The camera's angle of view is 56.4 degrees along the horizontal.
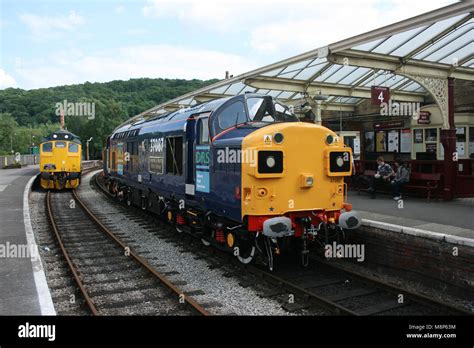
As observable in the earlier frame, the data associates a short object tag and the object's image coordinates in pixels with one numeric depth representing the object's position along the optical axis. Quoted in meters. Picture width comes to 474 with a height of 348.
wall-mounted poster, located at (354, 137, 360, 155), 19.28
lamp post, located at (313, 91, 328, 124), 13.92
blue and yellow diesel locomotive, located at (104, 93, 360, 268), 7.67
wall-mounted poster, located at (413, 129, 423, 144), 16.88
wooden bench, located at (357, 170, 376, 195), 15.79
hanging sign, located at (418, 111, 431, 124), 16.44
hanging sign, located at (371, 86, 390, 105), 14.44
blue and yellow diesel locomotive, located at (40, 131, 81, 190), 24.56
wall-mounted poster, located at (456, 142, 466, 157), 16.08
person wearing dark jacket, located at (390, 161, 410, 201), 13.85
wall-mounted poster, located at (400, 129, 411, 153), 17.47
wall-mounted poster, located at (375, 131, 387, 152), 18.16
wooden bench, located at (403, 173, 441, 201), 13.44
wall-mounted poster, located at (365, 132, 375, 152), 18.48
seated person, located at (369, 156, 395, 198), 14.44
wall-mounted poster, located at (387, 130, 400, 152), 17.91
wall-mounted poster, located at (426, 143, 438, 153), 16.37
